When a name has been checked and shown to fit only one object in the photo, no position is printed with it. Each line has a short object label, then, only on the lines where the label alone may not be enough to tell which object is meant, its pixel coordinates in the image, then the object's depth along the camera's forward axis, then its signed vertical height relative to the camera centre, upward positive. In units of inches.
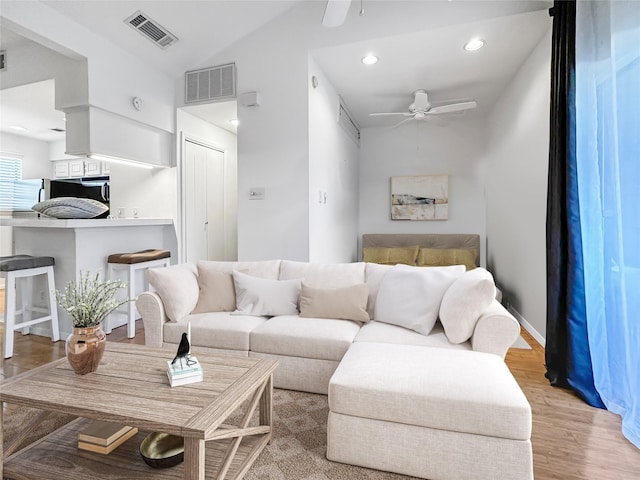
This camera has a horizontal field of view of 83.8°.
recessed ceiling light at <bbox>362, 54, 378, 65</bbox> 139.2 +70.7
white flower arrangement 57.3 -10.5
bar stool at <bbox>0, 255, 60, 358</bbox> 107.3 -17.5
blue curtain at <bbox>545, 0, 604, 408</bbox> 87.8 -1.5
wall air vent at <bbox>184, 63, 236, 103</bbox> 149.9 +66.8
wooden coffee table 46.5 -23.2
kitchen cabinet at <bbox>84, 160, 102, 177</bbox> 233.0 +47.0
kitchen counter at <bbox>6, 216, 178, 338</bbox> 119.4 -1.2
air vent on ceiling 125.4 +77.4
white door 169.8 +18.5
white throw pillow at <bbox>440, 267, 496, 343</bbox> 75.6 -15.2
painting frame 224.8 +25.3
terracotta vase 57.4 -17.6
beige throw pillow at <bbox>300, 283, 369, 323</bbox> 92.4 -17.2
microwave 192.6 +27.4
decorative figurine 57.4 -18.4
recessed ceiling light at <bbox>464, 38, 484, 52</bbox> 128.4 +70.5
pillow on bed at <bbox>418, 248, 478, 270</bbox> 195.8 -11.6
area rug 57.4 -37.8
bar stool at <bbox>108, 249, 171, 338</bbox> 130.0 -10.7
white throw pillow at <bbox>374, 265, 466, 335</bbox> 84.0 -14.5
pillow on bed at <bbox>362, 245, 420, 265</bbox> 206.8 -11.1
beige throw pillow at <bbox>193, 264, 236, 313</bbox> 100.5 -15.4
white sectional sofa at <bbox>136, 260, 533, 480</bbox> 53.7 -22.9
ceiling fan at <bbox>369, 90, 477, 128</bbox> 158.6 +62.7
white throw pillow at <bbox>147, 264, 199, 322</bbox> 94.4 -14.0
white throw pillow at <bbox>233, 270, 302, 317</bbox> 97.6 -16.2
